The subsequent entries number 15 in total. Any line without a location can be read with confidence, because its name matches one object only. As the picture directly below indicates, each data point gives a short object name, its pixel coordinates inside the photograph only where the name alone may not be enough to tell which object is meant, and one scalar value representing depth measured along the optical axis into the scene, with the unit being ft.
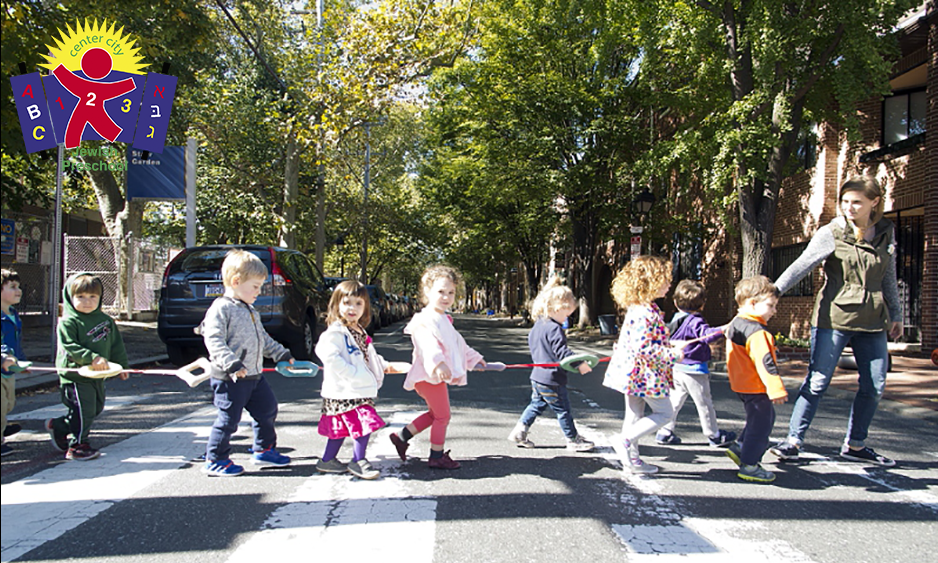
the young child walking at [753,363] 14.46
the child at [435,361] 15.28
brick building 43.80
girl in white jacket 14.76
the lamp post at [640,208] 59.11
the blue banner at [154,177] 50.85
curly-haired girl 15.40
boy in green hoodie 15.57
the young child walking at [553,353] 16.72
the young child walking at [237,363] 14.48
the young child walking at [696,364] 18.17
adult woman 16.21
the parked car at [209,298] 32.27
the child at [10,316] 14.83
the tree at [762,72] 36.88
